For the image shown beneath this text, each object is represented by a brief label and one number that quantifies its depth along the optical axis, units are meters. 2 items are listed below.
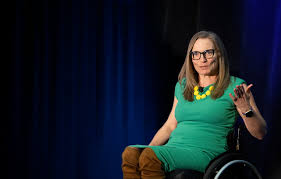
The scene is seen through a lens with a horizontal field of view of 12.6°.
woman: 6.41
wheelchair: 6.34
